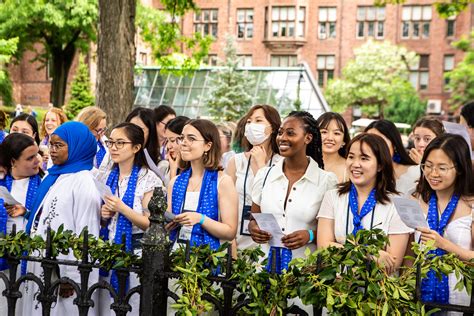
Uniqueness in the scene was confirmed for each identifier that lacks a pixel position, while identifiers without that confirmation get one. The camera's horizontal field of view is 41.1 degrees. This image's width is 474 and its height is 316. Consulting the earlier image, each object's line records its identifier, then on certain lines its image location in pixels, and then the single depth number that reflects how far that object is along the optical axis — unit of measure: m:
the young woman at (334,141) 5.41
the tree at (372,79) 41.16
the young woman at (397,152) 5.09
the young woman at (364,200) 3.64
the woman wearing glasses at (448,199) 3.39
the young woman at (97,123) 5.98
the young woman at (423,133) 5.47
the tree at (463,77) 36.12
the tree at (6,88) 16.69
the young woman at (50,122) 6.86
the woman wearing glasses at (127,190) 4.21
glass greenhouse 27.58
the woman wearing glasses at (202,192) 4.06
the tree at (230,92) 32.59
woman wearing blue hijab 4.12
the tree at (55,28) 24.20
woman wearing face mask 5.06
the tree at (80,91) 32.59
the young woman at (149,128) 5.47
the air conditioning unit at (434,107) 44.28
